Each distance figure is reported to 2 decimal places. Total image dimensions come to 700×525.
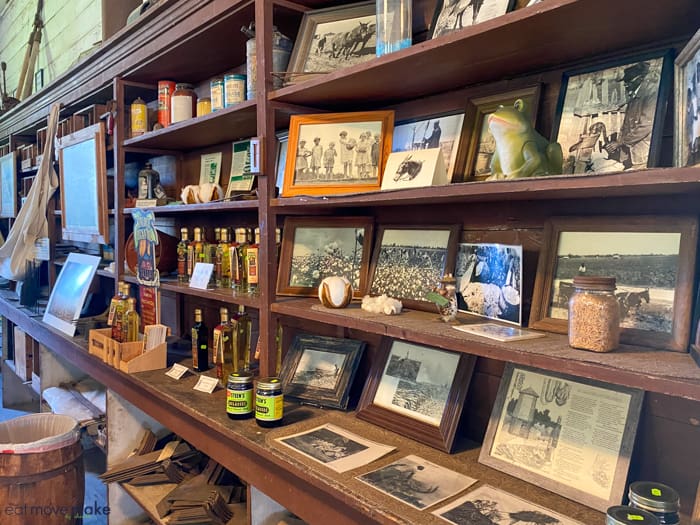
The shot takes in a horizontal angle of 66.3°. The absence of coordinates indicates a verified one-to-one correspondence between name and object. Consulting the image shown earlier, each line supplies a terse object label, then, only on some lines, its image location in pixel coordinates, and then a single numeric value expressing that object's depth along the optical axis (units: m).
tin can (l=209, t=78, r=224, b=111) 1.96
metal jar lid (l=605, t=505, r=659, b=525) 0.81
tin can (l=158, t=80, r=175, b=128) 2.32
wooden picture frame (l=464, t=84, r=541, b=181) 1.33
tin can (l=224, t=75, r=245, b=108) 1.86
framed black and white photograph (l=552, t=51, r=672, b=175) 1.05
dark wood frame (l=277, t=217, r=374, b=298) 1.65
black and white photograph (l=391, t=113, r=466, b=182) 1.40
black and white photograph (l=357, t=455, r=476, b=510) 1.08
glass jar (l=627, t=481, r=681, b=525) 0.86
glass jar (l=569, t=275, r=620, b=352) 0.96
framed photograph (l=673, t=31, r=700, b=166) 0.88
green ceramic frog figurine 1.09
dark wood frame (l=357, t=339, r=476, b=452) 1.31
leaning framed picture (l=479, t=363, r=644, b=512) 1.04
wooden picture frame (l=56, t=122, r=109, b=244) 2.75
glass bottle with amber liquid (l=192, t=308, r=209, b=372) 2.06
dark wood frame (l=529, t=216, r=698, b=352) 0.99
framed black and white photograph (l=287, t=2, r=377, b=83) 1.60
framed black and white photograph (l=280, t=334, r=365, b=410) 1.61
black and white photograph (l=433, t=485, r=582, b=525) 0.98
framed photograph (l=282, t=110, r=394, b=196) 1.55
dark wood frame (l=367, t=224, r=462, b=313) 1.43
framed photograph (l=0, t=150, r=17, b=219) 4.24
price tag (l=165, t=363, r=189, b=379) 2.01
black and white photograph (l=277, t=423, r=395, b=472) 1.25
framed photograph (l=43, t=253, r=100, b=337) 2.85
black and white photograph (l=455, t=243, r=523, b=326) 1.27
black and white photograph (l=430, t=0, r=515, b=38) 1.21
